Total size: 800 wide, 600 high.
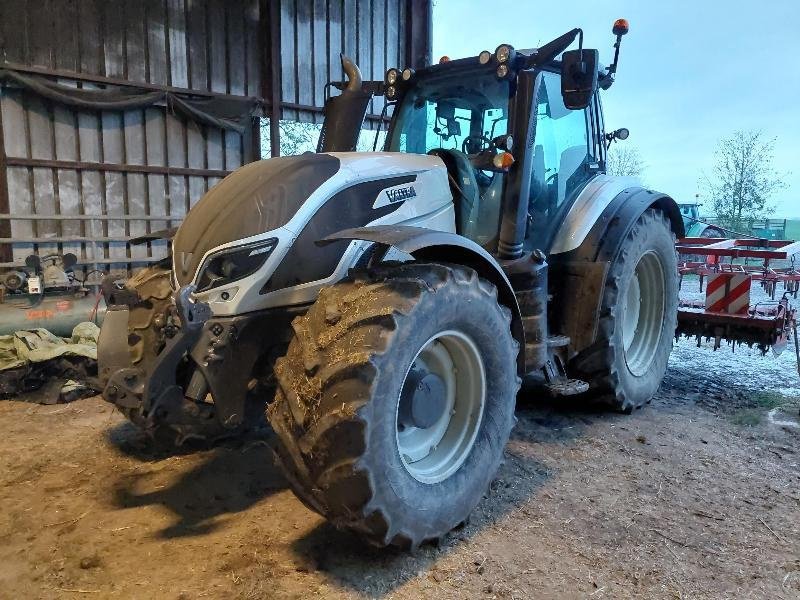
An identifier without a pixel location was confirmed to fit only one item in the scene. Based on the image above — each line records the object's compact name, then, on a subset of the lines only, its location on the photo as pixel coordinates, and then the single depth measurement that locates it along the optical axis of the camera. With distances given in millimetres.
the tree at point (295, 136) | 12508
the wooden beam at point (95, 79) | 7435
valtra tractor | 2303
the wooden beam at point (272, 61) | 9219
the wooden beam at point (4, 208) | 7523
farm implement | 4797
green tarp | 5070
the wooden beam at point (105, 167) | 7664
